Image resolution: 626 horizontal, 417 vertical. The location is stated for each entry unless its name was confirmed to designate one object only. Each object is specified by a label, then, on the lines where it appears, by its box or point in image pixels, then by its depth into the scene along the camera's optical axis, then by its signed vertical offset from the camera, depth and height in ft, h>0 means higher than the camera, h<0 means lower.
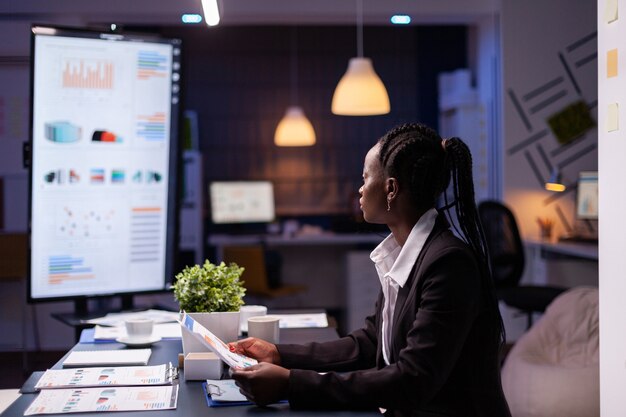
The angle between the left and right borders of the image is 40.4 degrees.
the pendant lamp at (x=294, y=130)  27.22 +2.64
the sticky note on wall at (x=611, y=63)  8.11 +1.45
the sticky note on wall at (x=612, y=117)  8.05 +0.92
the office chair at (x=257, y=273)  23.22 -1.69
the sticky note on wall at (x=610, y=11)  8.09 +1.95
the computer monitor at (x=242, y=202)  27.02 +0.32
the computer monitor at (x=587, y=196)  21.40 +0.43
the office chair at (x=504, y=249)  19.15 -0.82
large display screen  10.64 +0.64
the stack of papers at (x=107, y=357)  7.31 -1.29
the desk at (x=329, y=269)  24.76 -1.76
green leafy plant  7.35 -0.68
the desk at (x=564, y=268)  21.62 -1.40
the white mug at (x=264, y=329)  7.66 -1.06
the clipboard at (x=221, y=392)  6.06 -1.33
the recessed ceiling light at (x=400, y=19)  11.61 +2.67
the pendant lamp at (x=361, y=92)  20.49 +2.91
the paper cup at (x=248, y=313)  8.65 -1.03
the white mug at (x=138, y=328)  8.25 -1.13
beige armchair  13.06 -2.45
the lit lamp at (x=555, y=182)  22.48 +0.83
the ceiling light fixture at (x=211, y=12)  8.96 +2.15
